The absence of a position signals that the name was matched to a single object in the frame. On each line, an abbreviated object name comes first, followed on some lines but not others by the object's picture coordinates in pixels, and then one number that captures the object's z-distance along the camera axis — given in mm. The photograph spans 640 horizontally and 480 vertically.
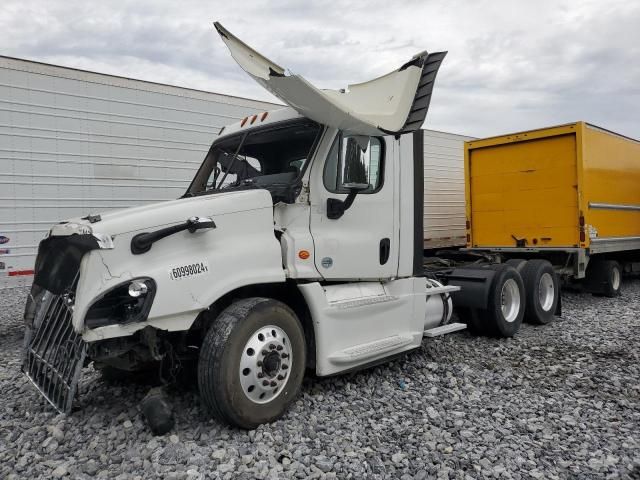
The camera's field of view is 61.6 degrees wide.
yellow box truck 9086
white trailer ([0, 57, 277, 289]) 6414
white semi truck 3639
